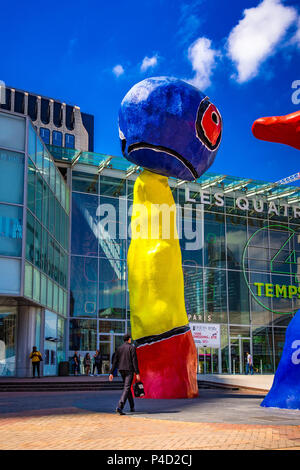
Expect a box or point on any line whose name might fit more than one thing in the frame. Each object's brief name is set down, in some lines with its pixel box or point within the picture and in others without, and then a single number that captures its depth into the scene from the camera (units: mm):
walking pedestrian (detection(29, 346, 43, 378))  23620
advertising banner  33094
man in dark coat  10625
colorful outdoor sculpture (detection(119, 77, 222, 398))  13992
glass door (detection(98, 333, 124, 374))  32219
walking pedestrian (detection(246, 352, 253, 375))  33781
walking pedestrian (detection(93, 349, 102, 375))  29359
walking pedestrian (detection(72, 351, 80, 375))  29844
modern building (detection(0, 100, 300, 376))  23672
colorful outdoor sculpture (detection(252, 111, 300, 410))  10797
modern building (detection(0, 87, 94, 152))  79812
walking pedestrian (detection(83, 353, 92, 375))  30391
